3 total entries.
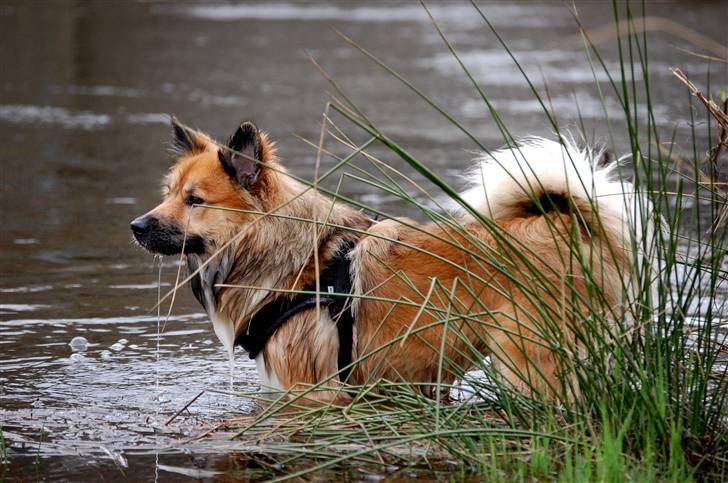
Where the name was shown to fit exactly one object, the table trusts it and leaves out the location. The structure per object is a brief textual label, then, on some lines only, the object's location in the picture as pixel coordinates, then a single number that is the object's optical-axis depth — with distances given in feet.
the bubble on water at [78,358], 38.10
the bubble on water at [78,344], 39.29
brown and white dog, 30.07
